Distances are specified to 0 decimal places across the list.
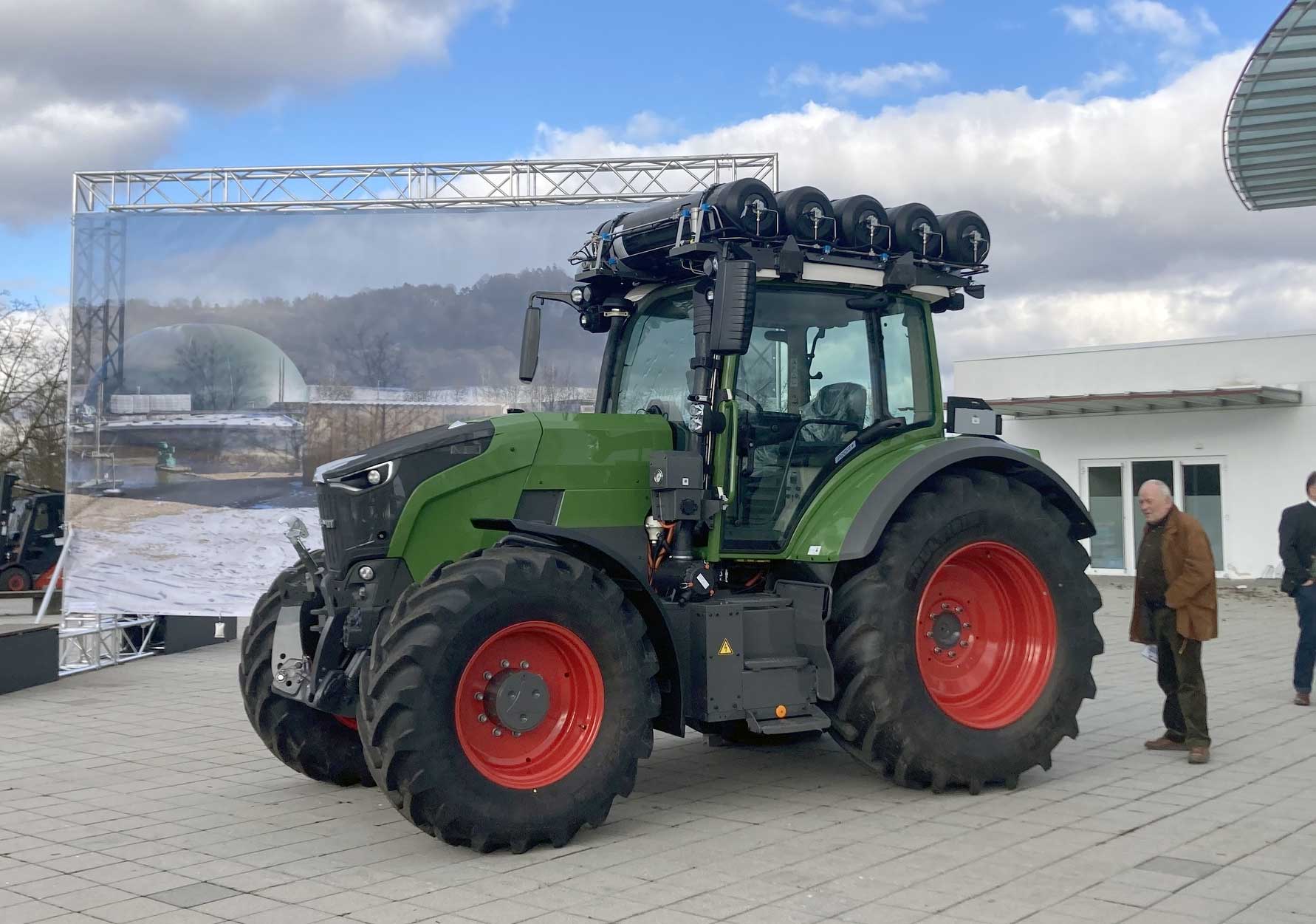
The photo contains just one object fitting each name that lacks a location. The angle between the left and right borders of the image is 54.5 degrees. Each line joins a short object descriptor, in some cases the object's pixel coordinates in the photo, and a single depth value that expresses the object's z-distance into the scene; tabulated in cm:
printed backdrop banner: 1367
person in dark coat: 930
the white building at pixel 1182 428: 2119
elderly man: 729
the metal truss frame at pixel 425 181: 1409
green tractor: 545
